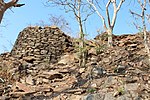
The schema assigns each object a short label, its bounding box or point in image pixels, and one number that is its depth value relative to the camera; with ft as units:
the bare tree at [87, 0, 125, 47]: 42.01
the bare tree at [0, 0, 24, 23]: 25.05
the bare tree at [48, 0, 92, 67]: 32.45
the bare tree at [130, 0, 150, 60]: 27.08
